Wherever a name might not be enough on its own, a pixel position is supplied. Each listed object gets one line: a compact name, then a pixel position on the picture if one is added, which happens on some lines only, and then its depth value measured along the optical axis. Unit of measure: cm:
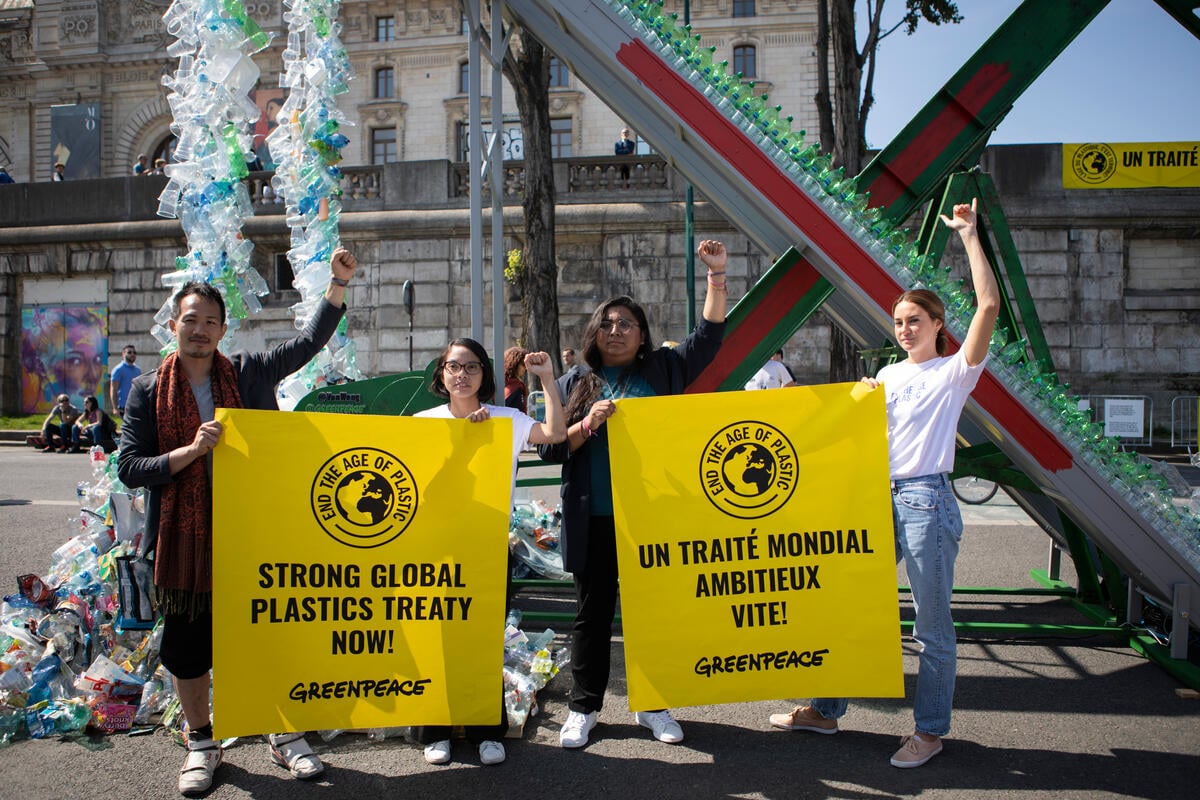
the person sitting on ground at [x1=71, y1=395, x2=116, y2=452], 1562
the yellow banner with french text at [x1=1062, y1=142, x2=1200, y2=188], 1853
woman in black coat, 352
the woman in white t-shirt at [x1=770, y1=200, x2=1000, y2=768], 326
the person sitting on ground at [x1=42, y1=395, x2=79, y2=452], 1714
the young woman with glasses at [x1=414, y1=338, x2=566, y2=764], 340
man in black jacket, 313
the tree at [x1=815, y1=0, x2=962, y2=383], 1212
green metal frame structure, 455
